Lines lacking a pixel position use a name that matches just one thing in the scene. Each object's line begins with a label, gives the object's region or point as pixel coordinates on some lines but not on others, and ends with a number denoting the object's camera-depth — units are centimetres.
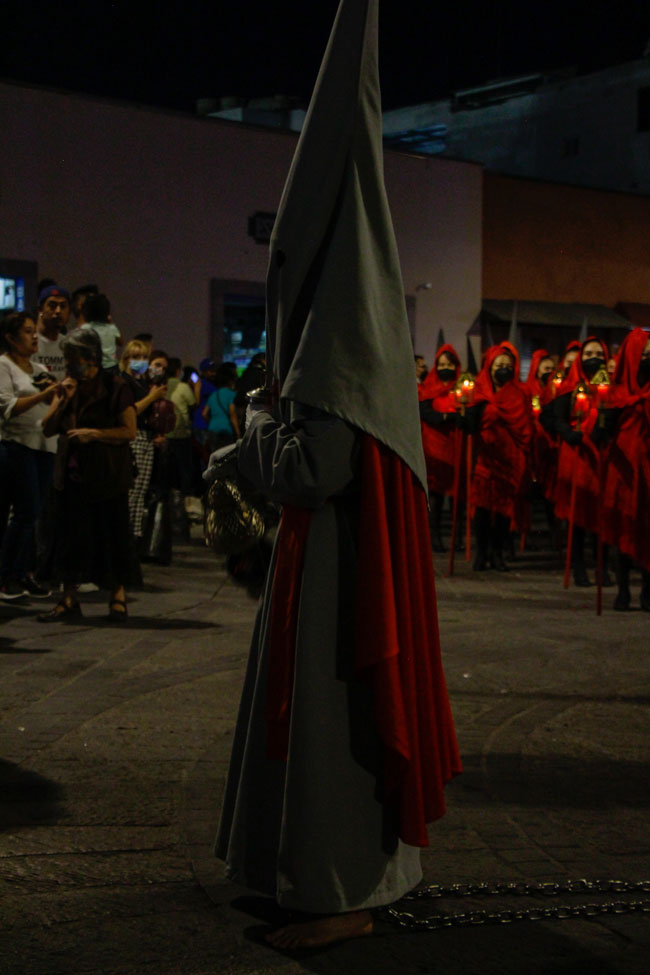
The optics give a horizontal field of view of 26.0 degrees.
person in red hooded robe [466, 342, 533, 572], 1372
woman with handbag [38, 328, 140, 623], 931
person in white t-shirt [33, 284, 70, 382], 1093
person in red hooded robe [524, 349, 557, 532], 1491
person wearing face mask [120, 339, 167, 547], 1230
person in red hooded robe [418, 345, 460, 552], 1523
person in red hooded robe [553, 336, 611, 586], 1250
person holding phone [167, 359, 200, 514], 1627
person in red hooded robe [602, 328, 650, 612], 1080
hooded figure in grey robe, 372
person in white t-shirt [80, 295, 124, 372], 1014
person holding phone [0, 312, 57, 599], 1016
